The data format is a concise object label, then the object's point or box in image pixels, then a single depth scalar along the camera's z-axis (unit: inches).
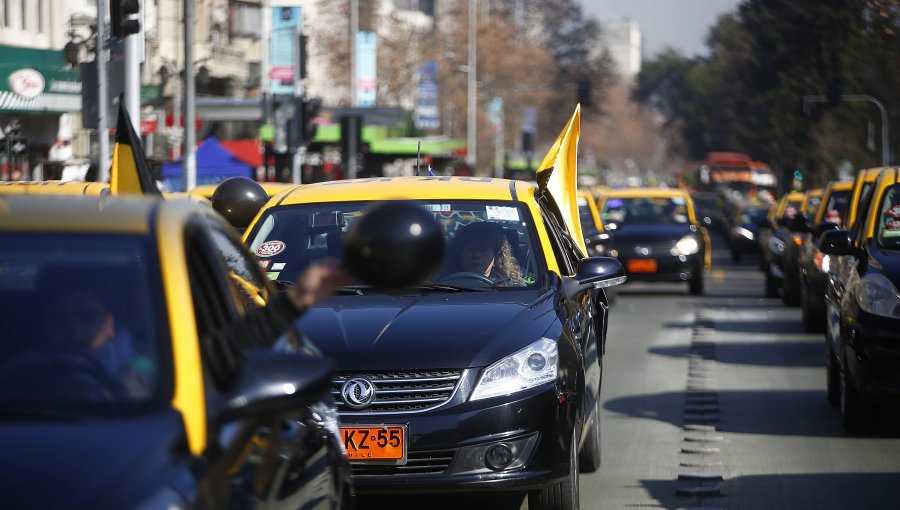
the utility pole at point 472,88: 3228.3
